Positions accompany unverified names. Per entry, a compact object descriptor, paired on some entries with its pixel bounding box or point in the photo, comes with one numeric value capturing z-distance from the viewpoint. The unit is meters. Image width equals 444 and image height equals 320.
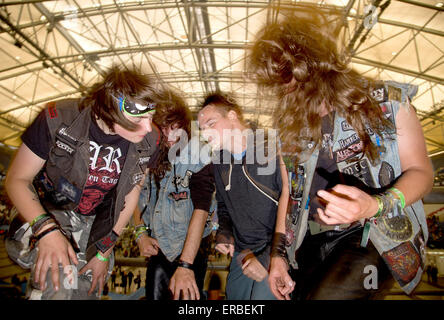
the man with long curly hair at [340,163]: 1.35
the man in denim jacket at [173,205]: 2.38
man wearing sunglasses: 1.64
